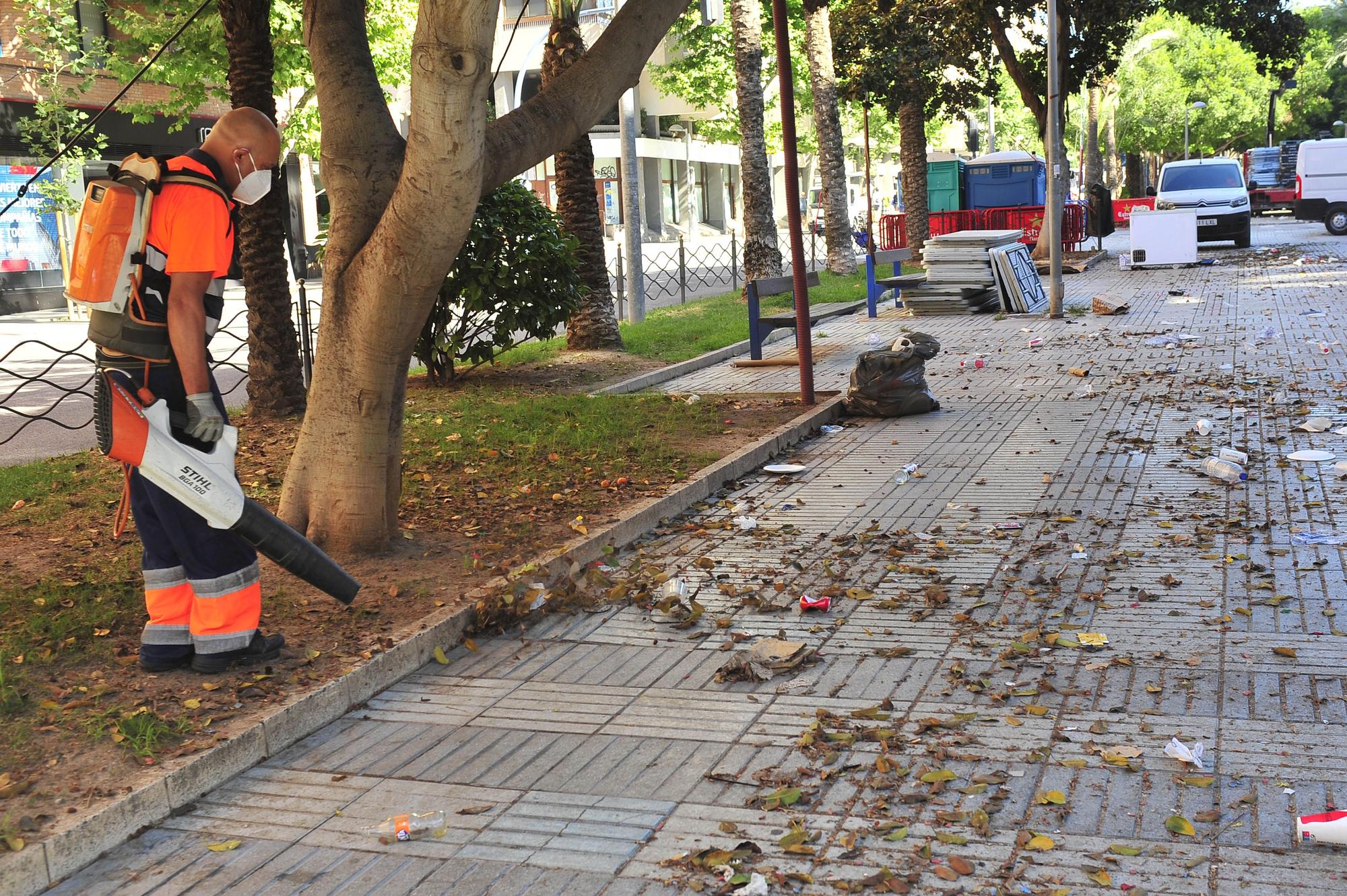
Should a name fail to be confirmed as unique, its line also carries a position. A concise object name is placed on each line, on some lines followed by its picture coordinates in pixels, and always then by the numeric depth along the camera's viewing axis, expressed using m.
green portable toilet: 36.38
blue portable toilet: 35.66
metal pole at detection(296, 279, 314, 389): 12.23
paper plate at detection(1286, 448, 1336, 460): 8.42
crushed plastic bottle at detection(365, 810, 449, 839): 3.92
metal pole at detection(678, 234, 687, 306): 25.00
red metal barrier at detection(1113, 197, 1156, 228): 45.24
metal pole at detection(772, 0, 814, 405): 10.48
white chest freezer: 25.02
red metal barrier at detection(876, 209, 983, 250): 30.64
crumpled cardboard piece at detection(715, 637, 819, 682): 5.14
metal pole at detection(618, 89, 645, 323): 18.33
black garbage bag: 10.96
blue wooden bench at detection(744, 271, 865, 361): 13.34
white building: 51.31
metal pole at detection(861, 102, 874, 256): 19.81
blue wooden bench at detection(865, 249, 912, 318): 18.73
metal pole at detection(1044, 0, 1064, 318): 17.22
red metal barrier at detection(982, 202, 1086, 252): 28.59
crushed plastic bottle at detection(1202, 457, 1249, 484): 8.04
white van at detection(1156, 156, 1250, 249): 29.45
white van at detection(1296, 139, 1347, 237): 34.09
